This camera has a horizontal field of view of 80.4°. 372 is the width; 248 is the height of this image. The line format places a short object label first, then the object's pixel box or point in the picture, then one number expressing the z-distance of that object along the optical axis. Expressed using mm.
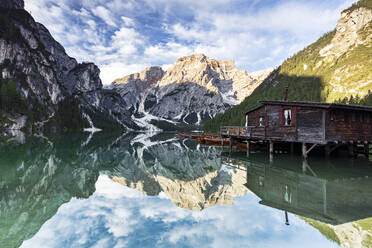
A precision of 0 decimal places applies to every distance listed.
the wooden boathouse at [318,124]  23500
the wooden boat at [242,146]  38469
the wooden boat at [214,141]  44738
